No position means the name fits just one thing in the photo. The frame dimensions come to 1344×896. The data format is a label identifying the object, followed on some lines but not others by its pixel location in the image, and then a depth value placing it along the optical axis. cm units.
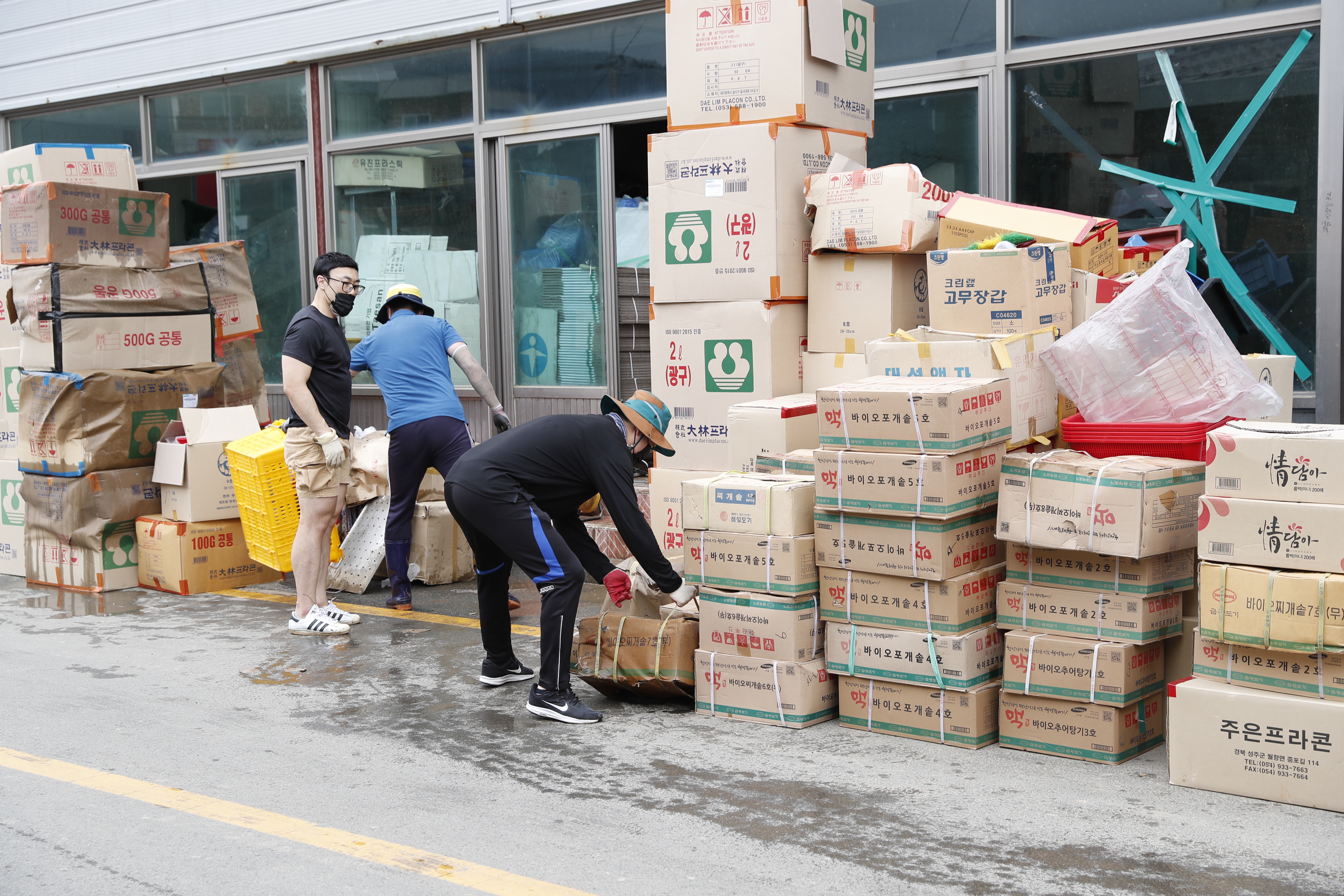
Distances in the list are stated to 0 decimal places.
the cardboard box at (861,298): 658
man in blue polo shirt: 746
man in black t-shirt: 701
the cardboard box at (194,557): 834
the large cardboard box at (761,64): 670
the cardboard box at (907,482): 489
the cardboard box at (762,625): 522
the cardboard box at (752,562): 523
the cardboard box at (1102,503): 462
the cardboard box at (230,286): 952
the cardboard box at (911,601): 496
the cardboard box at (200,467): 827
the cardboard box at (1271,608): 418
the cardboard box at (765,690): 524
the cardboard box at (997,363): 544
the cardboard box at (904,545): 493
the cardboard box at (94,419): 821
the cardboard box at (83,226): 815
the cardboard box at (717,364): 687
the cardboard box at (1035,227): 599
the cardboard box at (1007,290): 572
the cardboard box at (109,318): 816
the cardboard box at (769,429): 612
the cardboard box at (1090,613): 475
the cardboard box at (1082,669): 471
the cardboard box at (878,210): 642
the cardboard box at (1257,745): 423
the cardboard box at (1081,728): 476
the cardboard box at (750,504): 529
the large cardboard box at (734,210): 674
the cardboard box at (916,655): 495
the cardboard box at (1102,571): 474
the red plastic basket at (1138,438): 518
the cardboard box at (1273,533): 423
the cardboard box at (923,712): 497
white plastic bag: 529
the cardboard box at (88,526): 835
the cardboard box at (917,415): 486
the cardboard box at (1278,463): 425
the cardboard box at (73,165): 868
